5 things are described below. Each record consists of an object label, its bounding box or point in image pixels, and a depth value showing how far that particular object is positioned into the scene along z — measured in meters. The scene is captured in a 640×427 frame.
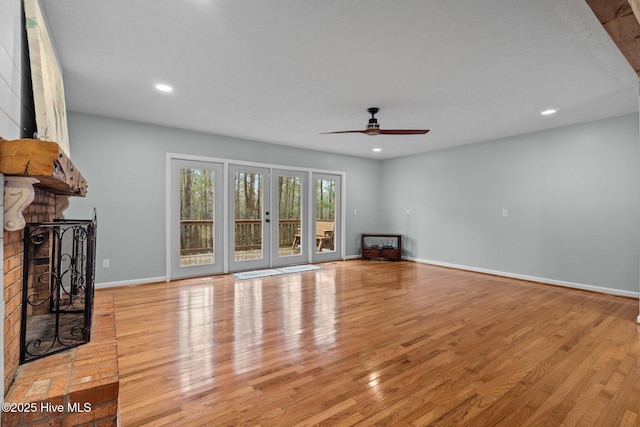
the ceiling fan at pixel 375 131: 3.70
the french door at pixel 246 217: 5.03
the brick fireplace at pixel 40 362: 1.17
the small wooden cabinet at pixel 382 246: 7.01
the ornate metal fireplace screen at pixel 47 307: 1.53
